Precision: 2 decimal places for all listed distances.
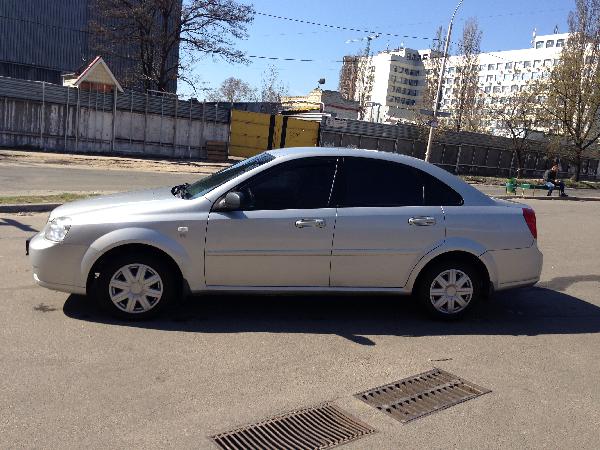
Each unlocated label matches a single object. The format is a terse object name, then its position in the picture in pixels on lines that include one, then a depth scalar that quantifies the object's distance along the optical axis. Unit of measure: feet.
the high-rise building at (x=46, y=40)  164.25
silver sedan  15.84
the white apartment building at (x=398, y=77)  424.05
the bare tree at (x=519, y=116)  132.98
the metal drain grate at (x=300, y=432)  10.56
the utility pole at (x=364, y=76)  264.74
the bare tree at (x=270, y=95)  244.63
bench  81.46
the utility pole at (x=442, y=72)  101.17
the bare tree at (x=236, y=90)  288.88
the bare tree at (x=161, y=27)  117.70
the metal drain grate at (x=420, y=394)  12.31
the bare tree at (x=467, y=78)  185.57
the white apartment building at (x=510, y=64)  343.26
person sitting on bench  86.17
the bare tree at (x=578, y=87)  121.39
